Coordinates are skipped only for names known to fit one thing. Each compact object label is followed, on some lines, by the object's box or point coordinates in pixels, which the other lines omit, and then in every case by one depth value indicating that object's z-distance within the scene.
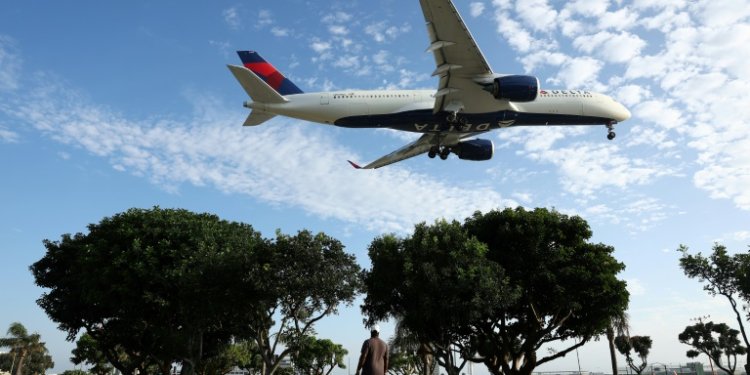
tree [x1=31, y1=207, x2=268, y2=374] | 29.69
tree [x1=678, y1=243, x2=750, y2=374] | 42.06
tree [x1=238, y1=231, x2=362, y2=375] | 27.25
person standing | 9.13
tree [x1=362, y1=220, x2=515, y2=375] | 27.67
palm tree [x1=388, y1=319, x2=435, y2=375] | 33.87
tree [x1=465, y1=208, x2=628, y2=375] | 31.09
